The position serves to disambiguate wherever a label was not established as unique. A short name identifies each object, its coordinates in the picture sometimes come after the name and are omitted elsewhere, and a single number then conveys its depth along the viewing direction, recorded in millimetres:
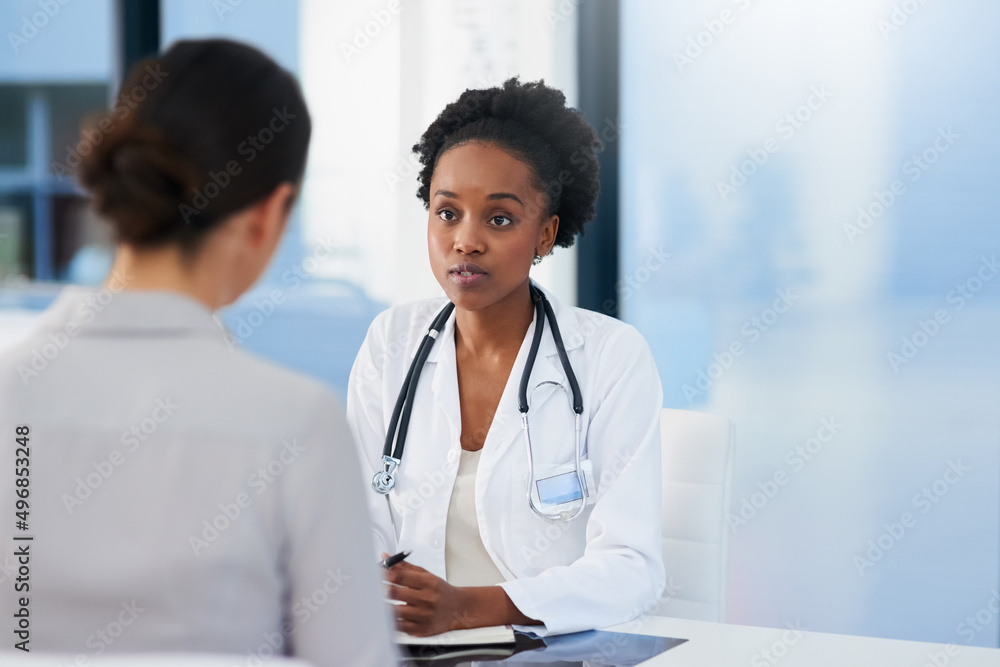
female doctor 3585
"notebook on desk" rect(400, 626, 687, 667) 3369
